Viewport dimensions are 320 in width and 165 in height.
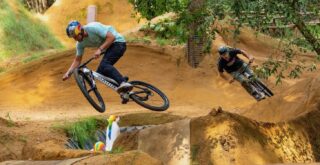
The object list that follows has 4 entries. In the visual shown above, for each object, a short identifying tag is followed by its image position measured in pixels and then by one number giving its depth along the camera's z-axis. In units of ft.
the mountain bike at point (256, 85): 54.22
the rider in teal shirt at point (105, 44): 45.15
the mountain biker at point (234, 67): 53.86
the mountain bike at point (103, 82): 46.86
